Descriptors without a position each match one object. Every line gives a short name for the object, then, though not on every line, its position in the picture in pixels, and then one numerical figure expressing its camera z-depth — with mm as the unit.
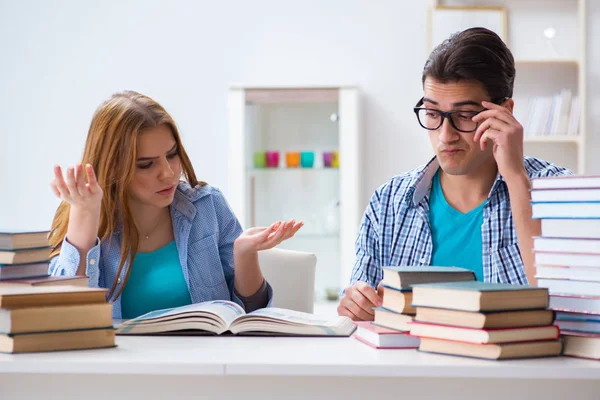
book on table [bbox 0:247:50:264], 2358
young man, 2769
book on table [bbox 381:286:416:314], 2225
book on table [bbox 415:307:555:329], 2098
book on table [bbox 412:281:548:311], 2099
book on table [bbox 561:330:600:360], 2120
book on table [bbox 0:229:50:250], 2359
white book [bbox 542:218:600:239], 2169
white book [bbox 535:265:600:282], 2165
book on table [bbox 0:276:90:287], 2322
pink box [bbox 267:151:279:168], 5969
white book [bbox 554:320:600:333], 2151
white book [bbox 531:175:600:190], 2168
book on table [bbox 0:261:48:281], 2360
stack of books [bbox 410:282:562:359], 2096
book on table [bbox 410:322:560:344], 2092
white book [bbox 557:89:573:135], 5625
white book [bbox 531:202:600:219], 2167
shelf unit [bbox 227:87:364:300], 5817
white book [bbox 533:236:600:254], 2162
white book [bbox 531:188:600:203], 2168
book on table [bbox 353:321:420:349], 2225
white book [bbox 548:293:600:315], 2155
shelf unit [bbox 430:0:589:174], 5914
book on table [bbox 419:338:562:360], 2093
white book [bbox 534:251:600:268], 2163
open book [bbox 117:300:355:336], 2398
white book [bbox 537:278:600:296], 2164
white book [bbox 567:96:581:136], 5605
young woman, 2906
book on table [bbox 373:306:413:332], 2225
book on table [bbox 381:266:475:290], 2229
